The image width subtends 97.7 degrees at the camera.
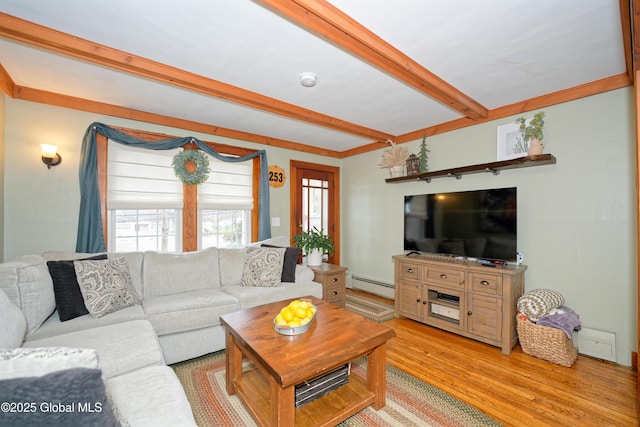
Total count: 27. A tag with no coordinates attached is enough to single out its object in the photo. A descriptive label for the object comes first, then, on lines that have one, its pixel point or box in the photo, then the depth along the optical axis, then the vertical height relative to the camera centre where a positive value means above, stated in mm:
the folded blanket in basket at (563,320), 2330 -892
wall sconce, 2619 +569
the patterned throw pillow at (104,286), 2086 -563
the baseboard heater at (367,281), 4248 -1062
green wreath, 3336 +592
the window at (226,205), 3670 +136
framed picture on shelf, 2906 +776
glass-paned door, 4516 +272
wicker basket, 2312 -1090
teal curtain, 2791 +205
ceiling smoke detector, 2330 +1158
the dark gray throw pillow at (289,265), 3141 -566
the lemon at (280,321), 1792 -687
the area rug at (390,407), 1720 -1266
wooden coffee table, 1427 -802
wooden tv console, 2605 -838
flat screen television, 2789 -89
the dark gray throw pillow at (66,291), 2014 -566
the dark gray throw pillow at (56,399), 599 -414
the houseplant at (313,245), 3906 -417
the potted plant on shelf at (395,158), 3857 +798
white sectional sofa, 1247 -751
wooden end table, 3555 -861
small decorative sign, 4223 +591
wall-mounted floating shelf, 2598 +513
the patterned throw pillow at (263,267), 2992 -573
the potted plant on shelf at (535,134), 2625 +781
